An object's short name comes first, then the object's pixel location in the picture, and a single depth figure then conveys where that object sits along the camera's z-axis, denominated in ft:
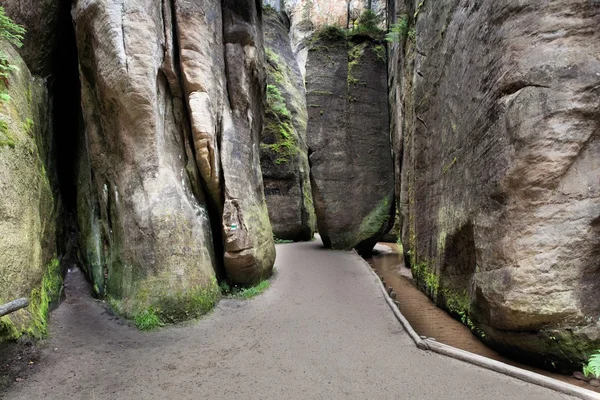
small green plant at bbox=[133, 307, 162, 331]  17.33
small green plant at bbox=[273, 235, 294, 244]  57.89
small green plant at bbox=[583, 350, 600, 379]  11.28
